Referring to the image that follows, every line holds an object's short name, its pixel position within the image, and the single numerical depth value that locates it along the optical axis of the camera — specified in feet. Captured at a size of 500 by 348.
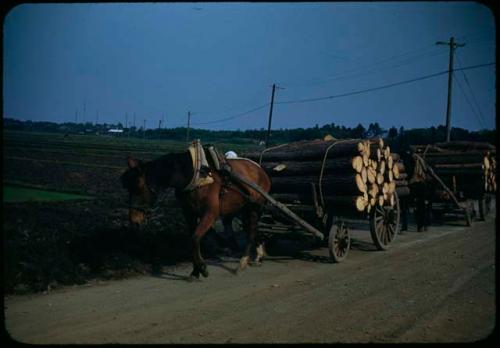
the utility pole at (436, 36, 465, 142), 94.42
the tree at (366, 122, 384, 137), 167.52
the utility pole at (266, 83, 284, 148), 113.95
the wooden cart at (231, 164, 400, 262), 27.40
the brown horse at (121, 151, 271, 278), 22.21
